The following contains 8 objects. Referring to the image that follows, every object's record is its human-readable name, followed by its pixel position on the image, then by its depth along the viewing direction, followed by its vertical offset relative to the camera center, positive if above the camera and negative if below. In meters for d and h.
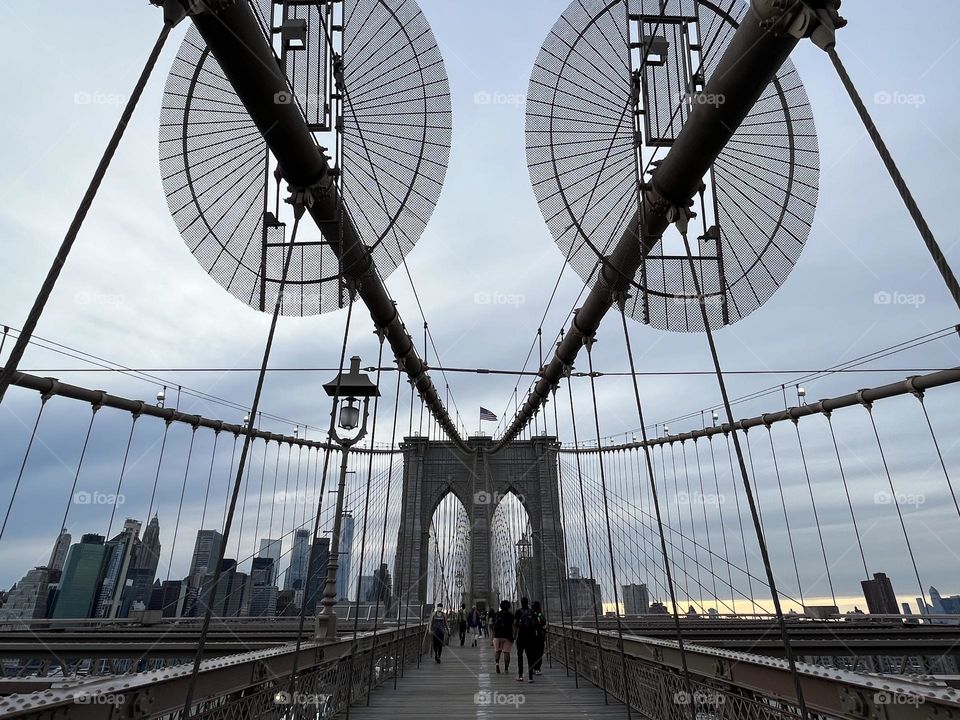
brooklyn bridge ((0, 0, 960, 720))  3.11 +3.36
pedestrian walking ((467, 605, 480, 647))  30.88 -2.05
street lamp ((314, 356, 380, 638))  7.82 +2.26
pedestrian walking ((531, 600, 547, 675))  9.75 -0.99
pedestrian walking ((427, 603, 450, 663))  13.55 -1.12
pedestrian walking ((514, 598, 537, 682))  9.48 -0.86
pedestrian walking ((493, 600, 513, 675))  10.52 -0.86
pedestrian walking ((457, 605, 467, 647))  21.89 -1.64
